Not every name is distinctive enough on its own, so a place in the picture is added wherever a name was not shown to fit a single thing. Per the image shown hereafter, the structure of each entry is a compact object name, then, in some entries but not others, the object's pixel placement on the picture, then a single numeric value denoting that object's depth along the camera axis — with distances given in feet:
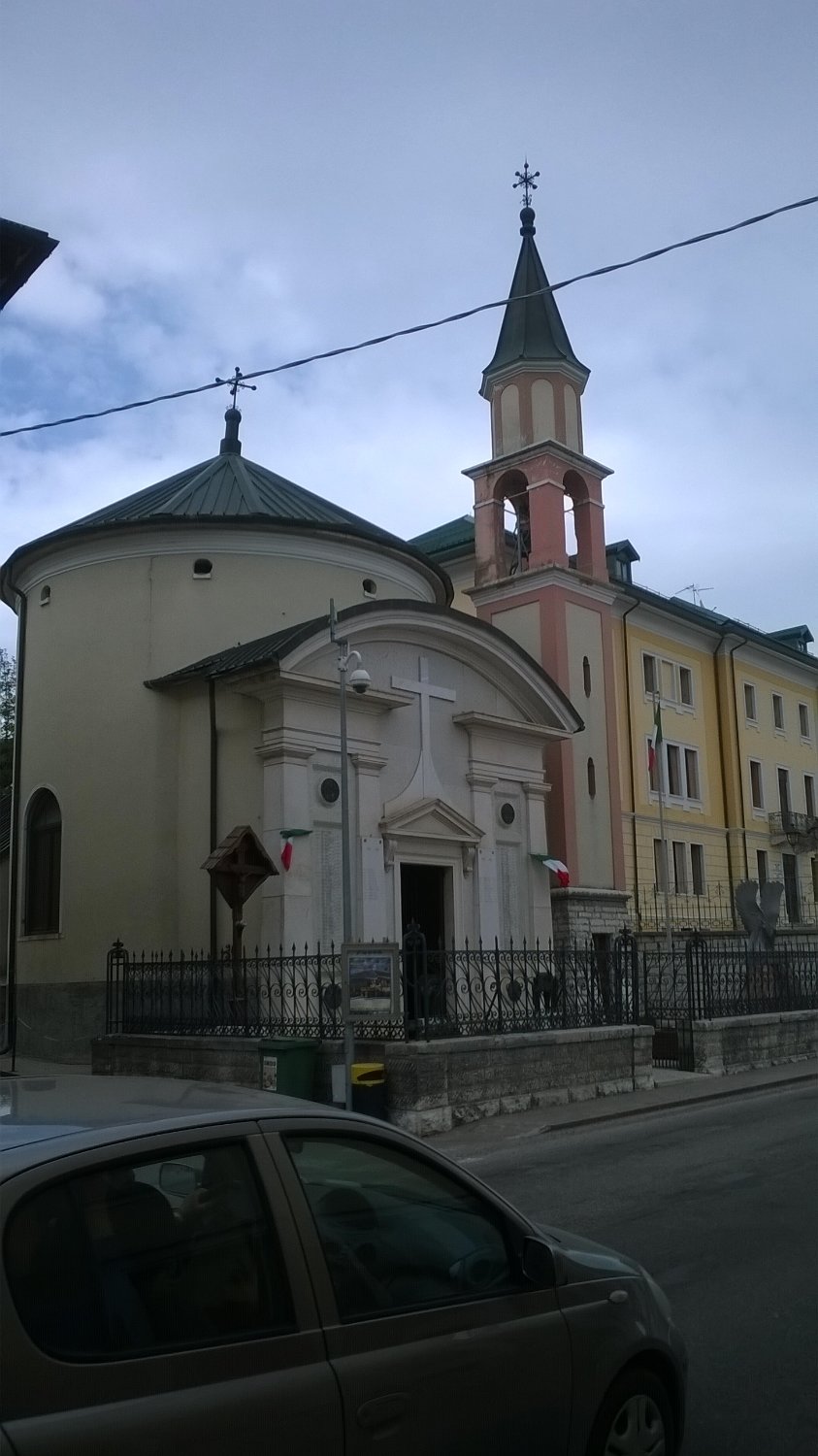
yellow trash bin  48.37
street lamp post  48.67
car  9.50
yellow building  142.20
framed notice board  48.78
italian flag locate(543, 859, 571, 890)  88.07
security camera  56.85
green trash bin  50.08
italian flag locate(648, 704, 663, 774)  115.96
